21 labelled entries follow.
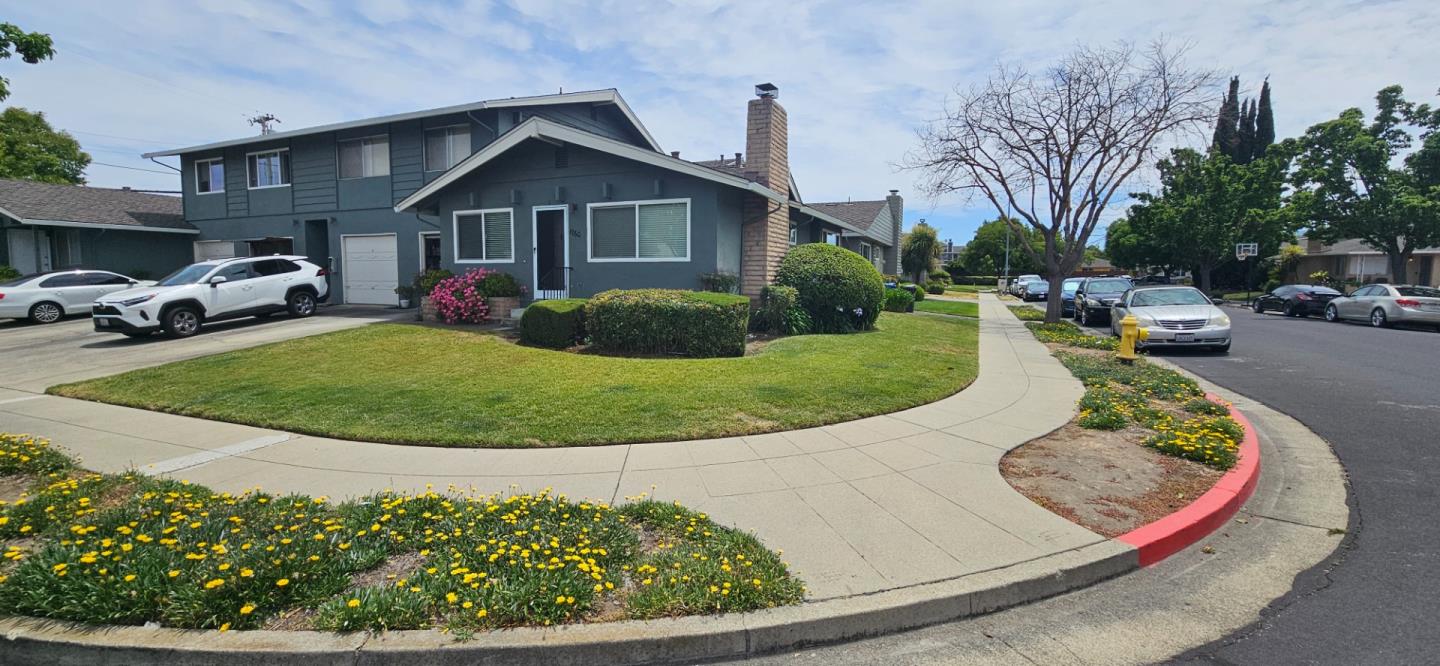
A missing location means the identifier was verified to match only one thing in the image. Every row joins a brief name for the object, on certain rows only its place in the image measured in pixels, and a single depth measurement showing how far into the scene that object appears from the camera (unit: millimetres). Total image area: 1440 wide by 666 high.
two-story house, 13109
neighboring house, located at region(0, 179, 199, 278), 19859
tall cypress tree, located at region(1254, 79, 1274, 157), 45156
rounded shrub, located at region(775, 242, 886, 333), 13641
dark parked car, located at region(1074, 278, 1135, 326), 19781
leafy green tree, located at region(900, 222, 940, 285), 51344
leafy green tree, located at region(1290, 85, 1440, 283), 29233
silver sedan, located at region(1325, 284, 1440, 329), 18031
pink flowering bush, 13891
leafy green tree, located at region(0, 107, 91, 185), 33906
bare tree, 17797
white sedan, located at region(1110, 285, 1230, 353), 12734
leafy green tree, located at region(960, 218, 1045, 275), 67000
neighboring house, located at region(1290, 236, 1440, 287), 37062
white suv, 12344
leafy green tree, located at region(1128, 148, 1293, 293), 35375
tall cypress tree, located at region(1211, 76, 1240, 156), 37281
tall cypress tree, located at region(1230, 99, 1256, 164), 44938
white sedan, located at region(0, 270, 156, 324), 15352
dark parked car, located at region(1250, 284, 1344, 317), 23547
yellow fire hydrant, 10711
